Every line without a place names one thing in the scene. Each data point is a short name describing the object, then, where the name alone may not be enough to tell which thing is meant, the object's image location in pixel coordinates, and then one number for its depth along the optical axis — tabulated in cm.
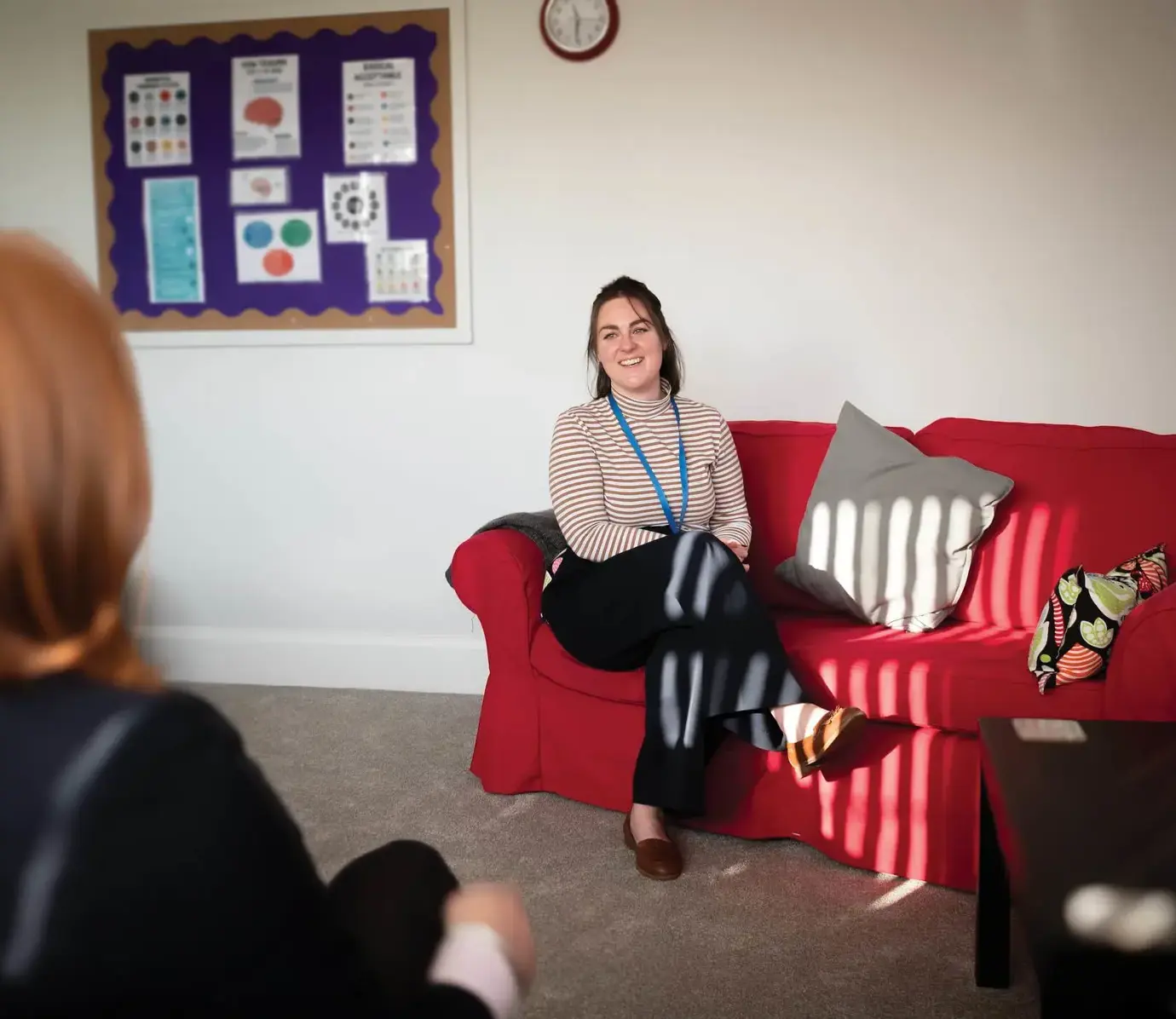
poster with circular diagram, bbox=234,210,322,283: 338
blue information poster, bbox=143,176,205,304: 343
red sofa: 201
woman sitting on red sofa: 212
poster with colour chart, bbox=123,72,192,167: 339
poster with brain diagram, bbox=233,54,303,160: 333
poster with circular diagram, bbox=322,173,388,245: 333
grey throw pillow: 233
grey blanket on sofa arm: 256
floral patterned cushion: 191
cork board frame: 326
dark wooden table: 95
